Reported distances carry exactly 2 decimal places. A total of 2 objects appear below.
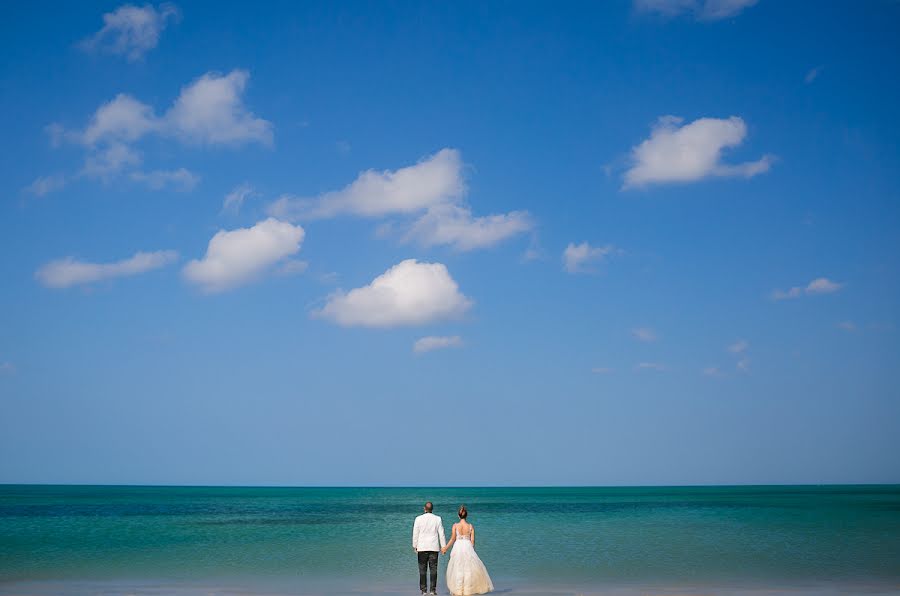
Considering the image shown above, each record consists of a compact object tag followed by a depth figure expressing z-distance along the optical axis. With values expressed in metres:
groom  15.80
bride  16.23
